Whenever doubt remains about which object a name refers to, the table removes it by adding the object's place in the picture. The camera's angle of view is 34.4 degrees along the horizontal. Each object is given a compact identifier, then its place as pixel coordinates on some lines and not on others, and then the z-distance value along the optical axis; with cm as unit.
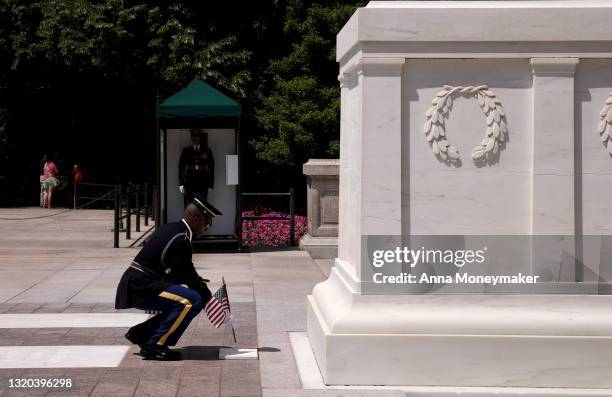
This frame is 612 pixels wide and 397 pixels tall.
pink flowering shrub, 1936
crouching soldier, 790
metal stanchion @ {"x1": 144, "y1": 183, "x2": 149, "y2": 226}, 2243
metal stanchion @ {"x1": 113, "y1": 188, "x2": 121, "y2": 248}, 1791
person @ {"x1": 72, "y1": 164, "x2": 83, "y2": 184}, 3066
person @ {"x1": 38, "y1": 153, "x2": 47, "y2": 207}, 3097
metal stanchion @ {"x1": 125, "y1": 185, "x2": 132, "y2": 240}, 1932
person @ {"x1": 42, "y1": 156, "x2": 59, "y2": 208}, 3049
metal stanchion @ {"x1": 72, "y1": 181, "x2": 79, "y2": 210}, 3005
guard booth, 1700
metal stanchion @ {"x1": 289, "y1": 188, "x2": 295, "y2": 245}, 1780
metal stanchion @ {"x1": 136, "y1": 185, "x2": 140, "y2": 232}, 2109
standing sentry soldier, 1742
